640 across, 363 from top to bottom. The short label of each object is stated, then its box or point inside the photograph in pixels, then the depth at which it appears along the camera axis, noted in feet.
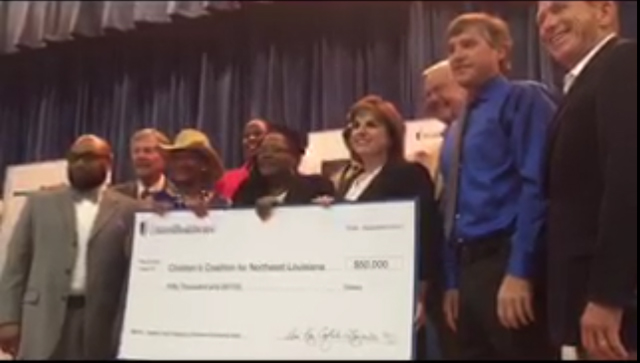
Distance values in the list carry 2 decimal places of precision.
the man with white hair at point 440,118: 5.32
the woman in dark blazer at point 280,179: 5.93
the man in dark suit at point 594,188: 4.50
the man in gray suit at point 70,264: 5.84
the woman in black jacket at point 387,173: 5.46
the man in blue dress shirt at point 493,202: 5.05
